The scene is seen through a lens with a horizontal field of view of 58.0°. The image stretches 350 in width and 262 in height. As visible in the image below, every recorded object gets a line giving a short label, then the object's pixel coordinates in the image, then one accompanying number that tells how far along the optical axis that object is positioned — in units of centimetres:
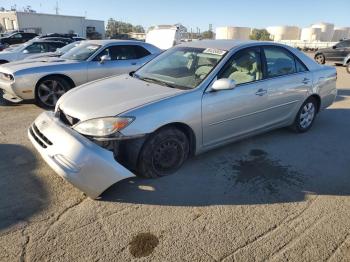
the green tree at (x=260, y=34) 7972
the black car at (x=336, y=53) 1734
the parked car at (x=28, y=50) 1134
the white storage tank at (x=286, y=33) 8756
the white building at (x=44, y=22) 4841
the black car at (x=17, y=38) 2453
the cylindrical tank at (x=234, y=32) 8350
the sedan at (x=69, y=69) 640
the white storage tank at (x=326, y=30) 8588
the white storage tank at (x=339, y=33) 8764
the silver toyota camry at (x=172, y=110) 305
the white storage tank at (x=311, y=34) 8131
